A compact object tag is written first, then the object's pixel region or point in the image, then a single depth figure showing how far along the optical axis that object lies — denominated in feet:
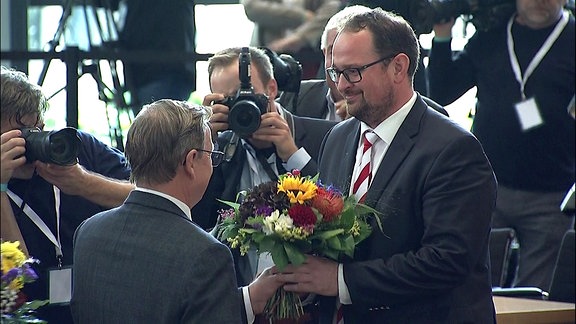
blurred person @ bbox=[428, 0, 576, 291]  36.99
